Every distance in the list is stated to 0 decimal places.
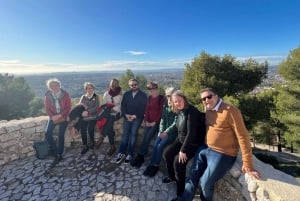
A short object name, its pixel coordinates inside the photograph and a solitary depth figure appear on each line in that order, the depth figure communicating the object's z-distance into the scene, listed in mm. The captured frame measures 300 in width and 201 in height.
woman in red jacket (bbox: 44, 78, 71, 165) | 4316
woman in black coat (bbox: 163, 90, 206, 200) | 2871
